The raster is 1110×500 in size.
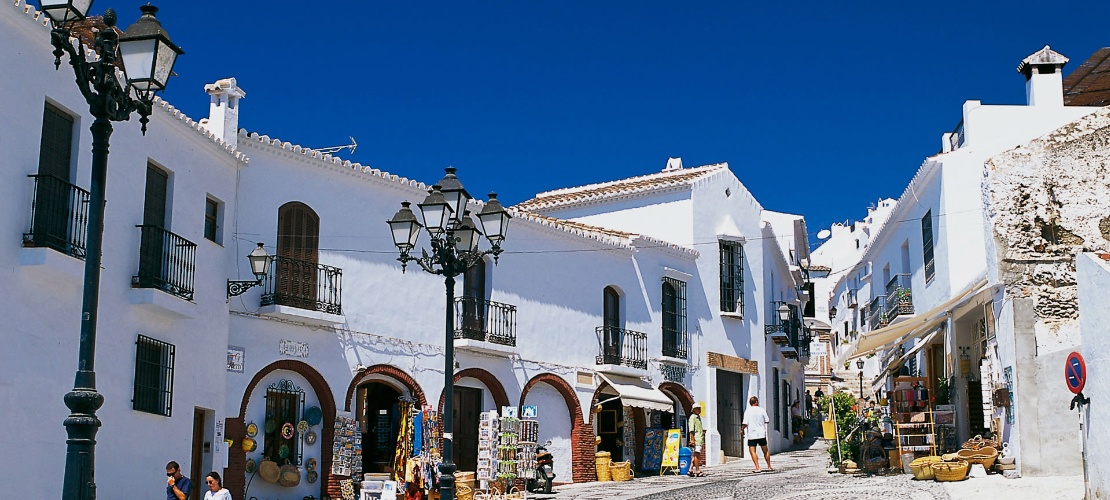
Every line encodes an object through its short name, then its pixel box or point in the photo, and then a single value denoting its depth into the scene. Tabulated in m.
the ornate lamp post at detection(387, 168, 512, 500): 12.02
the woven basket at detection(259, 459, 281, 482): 16.92
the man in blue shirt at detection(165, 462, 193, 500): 13.38
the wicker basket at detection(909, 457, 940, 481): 16.61
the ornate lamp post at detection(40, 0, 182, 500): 6.74
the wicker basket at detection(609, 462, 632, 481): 23.11
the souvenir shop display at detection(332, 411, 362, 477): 18.03
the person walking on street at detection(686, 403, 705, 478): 23.08
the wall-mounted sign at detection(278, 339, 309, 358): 17.51
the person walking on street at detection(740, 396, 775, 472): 22.12
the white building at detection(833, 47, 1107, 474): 15.76
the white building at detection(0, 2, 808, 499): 12.84
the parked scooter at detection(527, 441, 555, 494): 19.86
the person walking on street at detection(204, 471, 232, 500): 13.27
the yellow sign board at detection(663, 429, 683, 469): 23.41
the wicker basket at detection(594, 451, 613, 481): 23.12
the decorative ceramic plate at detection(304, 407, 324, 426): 17.92
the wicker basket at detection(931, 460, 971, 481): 16.20
